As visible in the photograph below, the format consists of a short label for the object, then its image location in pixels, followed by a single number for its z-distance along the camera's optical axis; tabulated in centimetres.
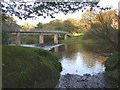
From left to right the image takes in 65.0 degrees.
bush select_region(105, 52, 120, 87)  373
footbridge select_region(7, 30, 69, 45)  1813
